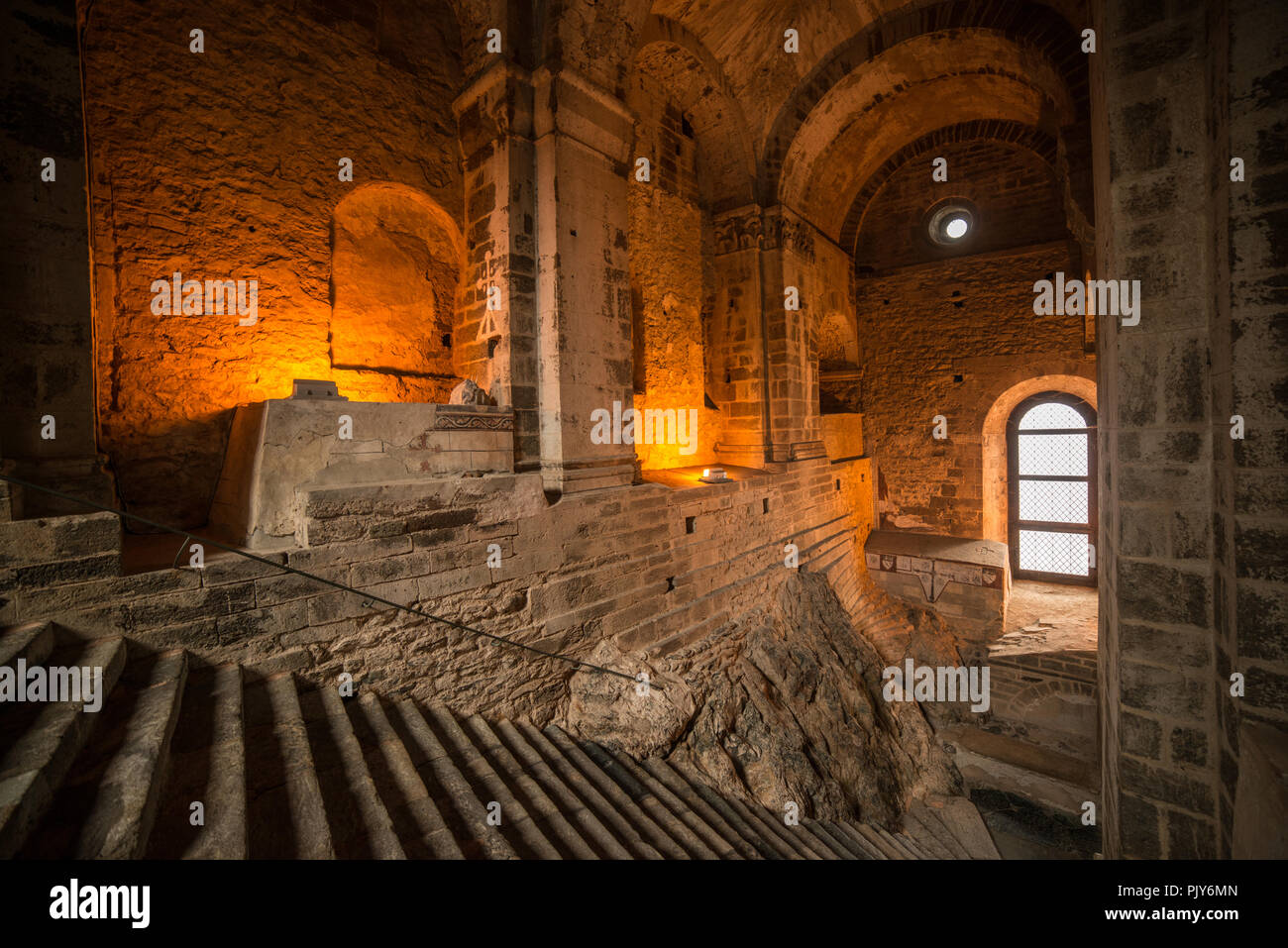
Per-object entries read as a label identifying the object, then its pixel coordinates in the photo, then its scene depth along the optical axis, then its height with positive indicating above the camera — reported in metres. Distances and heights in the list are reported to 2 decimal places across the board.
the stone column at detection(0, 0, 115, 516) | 2.77 +1.10
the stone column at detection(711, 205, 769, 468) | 7.92 +1.93
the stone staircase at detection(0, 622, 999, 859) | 1.82 -1.35
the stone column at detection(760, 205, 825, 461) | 7.88 +1.93
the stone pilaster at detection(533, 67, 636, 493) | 4.50 +1.71
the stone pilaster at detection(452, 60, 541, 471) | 4.46 +1.93
